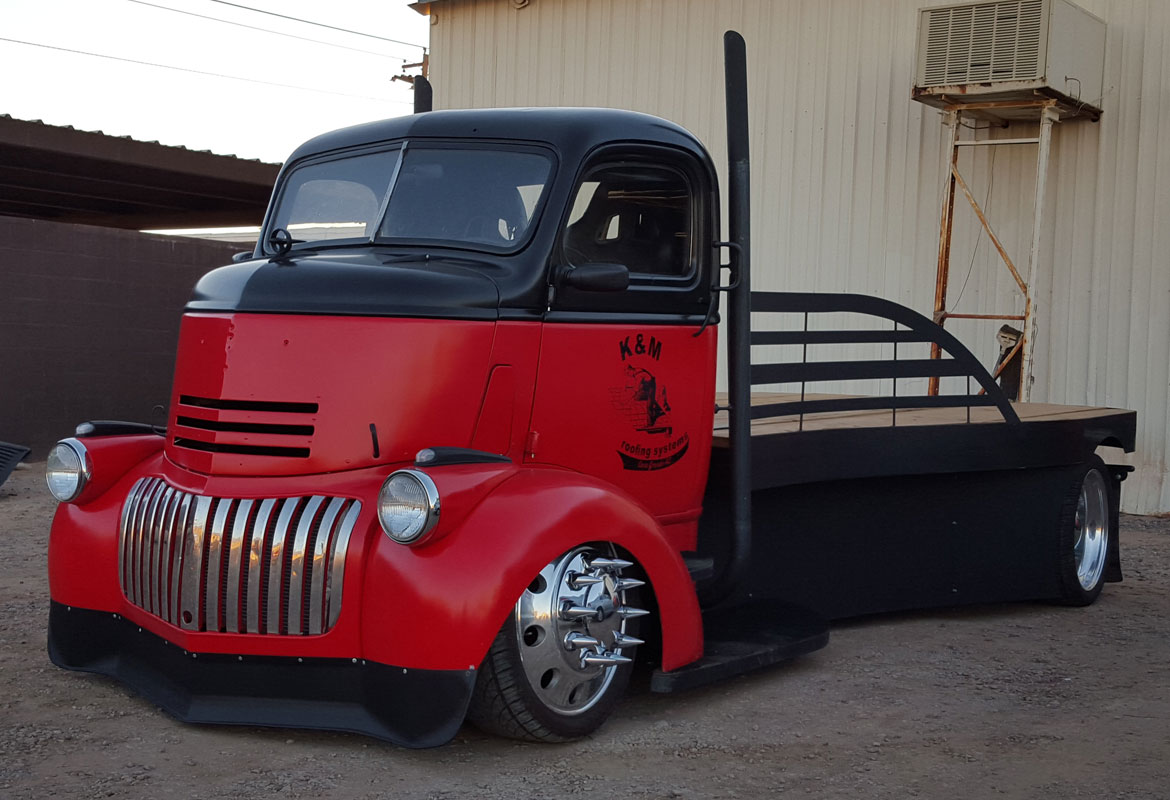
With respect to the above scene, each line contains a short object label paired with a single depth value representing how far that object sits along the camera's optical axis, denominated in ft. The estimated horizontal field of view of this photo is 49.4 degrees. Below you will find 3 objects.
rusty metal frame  33.45
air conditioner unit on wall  32.14
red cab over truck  12.62
